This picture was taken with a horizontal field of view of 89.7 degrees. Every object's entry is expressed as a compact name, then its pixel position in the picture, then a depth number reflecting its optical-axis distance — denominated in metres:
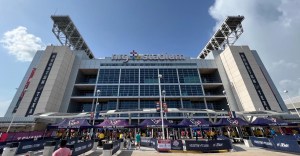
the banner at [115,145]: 15.21
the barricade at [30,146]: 14.80
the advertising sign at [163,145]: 16.44
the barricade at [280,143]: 13.95
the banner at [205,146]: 16.09
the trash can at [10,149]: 12.69
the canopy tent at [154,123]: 21.67
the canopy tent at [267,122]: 21.81
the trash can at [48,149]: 12.73
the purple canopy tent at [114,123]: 21.36
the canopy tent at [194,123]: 21.50
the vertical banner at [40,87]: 37.88
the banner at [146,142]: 20.80
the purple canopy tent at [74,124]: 20.87
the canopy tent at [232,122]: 21.48
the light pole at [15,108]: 37.52
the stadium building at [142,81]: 41.09
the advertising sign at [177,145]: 16.80
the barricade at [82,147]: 12.59
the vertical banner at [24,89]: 38.37
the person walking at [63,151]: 5.31
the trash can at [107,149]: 11.38
